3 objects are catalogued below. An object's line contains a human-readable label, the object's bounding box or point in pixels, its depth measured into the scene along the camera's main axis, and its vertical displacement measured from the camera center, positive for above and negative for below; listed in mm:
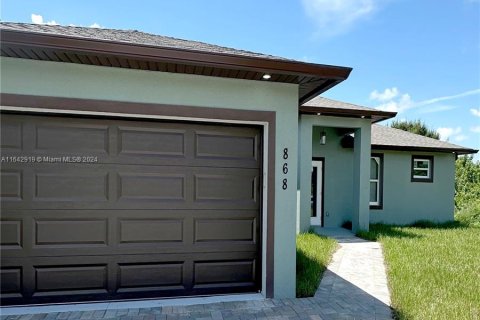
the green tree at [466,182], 15867 -1296
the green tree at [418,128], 28219 +2948
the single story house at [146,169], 3764 -172
